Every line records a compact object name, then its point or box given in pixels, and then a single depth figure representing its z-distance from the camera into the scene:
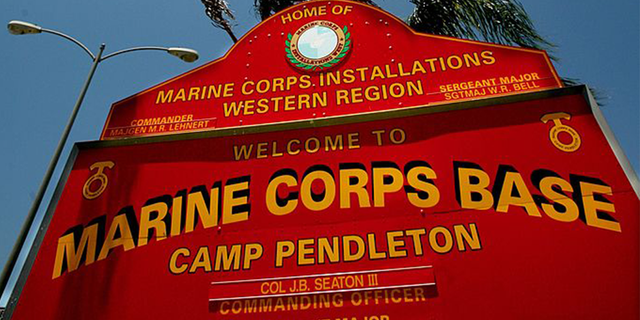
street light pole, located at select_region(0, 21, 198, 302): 4.48
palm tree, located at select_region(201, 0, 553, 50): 8.64
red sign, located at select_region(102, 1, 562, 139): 5.23
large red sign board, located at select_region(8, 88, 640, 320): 3.75
